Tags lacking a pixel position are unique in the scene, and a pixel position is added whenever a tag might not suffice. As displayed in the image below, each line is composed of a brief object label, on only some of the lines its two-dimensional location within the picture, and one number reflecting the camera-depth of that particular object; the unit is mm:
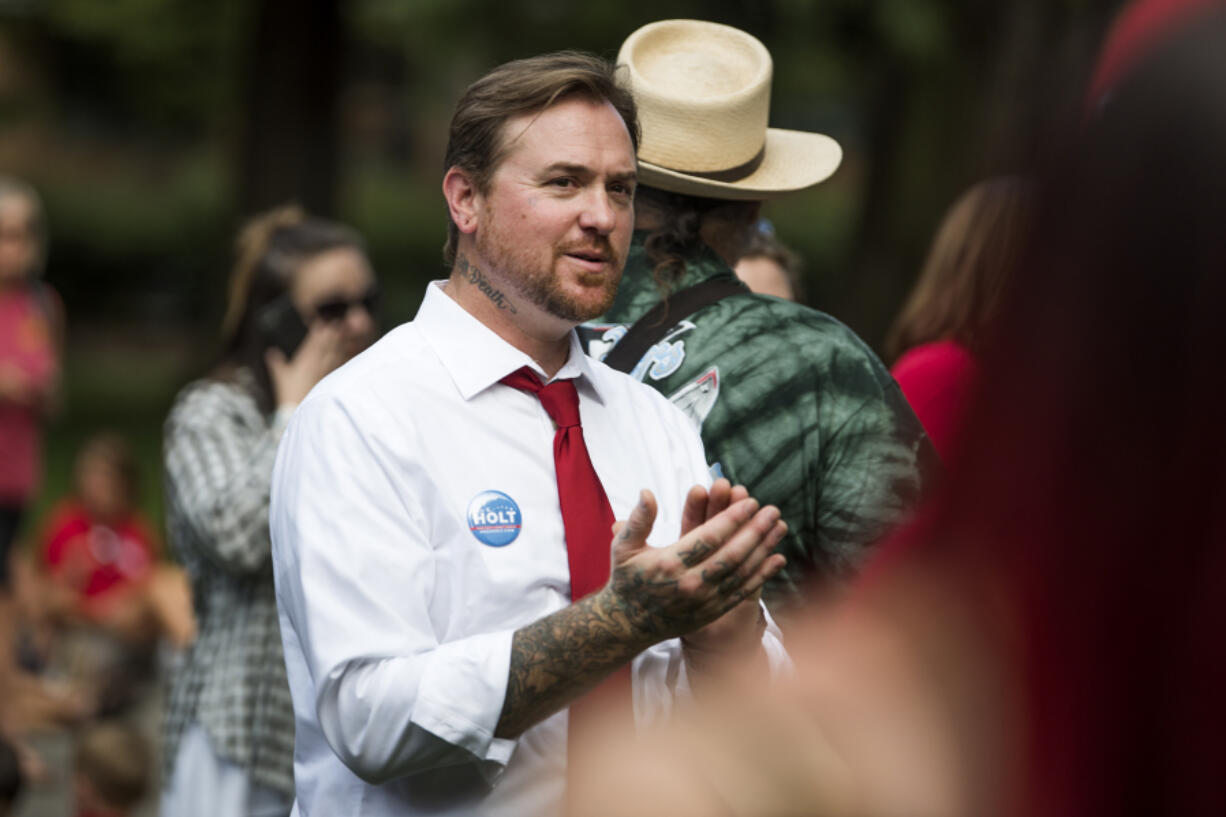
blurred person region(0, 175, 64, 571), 15891
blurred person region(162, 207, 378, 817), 8289
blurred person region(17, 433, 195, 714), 15875
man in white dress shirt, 4445
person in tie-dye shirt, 6035
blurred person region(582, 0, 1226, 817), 1685
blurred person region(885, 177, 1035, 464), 7789
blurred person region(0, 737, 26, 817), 10359
